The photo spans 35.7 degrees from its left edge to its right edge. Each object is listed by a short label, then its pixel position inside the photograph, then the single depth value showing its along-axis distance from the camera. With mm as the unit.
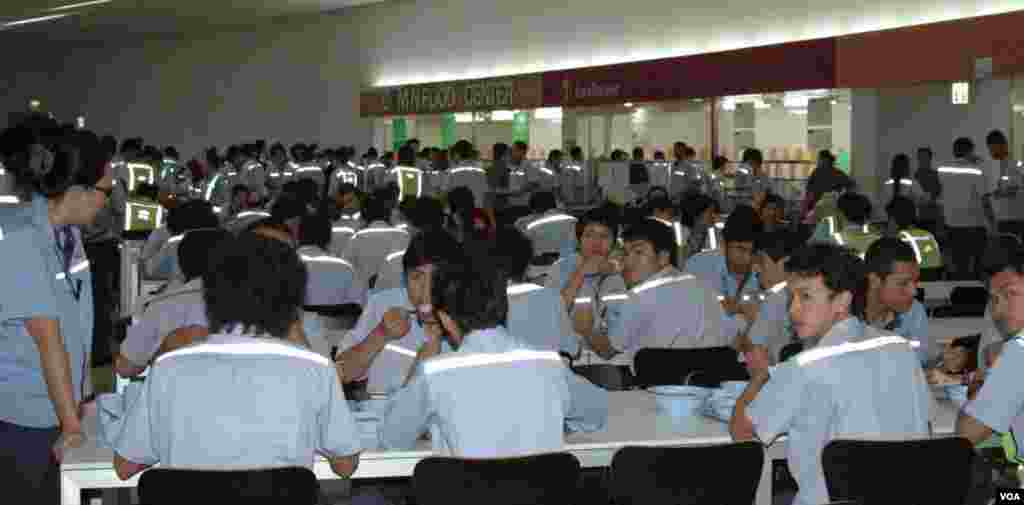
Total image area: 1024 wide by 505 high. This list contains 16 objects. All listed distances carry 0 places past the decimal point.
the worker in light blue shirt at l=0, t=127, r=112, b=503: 3625
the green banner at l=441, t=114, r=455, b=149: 23438
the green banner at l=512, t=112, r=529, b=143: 21734
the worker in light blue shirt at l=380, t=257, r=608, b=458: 3906
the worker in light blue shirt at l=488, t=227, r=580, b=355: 6164
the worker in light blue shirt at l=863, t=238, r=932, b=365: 5566
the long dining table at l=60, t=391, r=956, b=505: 4062
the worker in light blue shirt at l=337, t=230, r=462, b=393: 4824
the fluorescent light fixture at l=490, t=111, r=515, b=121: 22120
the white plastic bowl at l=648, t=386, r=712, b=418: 4793
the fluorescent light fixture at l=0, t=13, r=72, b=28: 27359
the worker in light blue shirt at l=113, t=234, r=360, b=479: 3473
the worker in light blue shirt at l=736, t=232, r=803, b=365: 6453
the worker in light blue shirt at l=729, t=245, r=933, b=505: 3986
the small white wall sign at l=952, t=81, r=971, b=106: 14086
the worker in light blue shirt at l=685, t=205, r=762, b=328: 7547
